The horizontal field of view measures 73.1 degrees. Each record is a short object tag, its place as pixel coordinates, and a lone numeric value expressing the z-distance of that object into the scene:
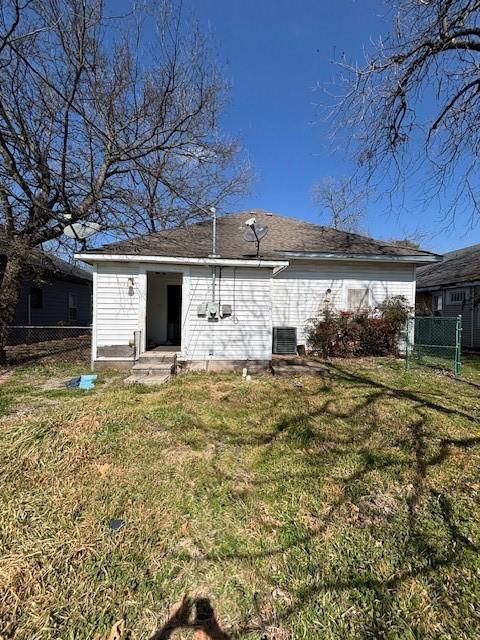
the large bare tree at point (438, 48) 5.28
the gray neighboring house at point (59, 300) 15.21
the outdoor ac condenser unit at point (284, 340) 9.25
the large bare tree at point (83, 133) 7.00
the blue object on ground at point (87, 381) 6.10
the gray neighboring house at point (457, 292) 13.13
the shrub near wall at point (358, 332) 9.23
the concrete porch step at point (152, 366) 6.86
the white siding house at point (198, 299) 7.64
